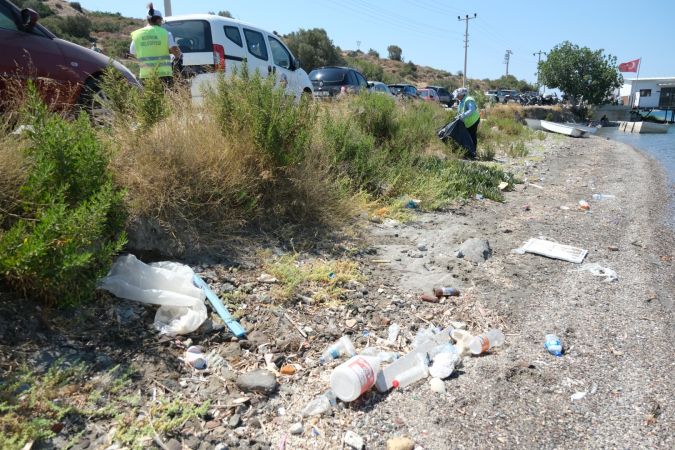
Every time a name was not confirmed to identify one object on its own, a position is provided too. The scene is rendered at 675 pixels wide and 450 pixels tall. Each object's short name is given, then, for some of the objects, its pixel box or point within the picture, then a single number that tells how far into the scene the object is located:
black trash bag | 10.20
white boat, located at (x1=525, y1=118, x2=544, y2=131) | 24.81
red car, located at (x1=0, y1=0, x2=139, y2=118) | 4.61
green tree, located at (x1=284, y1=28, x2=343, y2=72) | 42.78
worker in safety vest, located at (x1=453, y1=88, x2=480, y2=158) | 10.23
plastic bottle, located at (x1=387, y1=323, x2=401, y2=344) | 3.14
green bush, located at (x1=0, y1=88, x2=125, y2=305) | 2.32
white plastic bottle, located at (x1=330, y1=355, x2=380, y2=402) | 2.45
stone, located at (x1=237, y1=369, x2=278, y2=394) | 2.49
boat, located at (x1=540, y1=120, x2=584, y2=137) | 22.91
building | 67.31
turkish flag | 73.60
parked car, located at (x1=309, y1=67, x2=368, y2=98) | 13.38
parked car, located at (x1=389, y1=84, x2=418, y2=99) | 24.91
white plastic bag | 2.82
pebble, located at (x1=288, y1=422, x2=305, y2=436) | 2.27
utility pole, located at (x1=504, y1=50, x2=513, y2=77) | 86.44
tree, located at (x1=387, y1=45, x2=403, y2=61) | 79.00
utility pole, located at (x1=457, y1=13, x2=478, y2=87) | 55.95
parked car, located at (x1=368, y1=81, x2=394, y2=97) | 17.80
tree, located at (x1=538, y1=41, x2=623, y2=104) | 51.81
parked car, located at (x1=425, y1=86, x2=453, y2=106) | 32.77
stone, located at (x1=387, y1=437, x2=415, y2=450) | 2.17
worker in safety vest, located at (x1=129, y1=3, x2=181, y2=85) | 5.79
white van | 7.74
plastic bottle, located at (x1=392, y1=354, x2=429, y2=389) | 2.66
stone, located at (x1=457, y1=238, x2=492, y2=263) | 4.52
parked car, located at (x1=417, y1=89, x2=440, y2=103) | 29.10
